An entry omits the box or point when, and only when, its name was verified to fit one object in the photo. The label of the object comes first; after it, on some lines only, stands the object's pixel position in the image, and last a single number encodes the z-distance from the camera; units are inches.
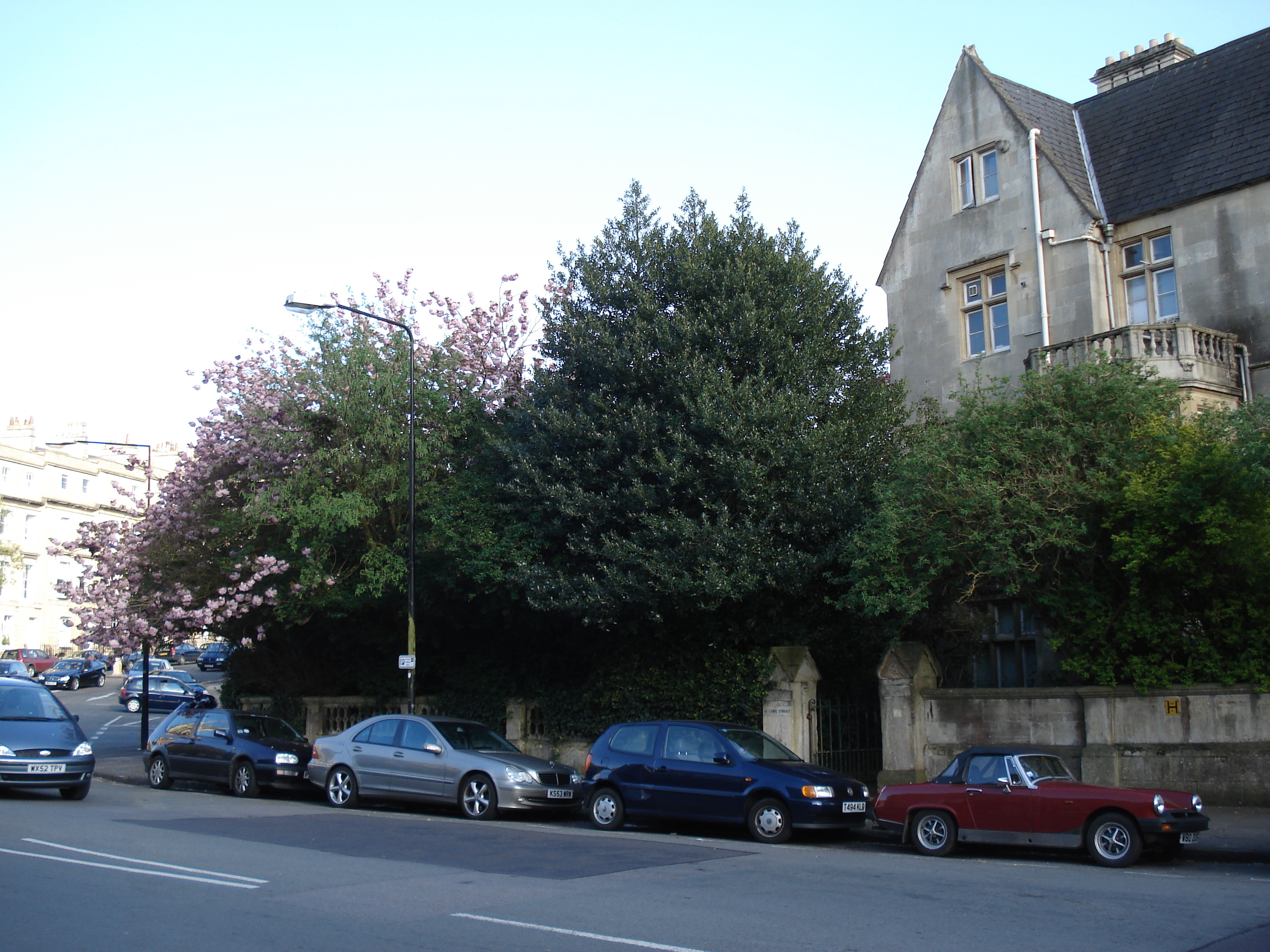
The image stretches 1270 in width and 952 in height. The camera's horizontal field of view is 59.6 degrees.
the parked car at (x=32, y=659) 2118.6
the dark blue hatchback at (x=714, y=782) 522.3
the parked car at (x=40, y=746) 609.3
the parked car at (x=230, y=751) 729.6
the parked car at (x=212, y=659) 2288.4
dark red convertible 435.2
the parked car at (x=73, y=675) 1971.0
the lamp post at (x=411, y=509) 756.6
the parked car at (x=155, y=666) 1839.4
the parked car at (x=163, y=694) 1558.8
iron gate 715.4
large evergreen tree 663.8
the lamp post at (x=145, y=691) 988.9
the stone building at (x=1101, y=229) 782.5
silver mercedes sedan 611.8
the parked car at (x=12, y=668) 1696.6
